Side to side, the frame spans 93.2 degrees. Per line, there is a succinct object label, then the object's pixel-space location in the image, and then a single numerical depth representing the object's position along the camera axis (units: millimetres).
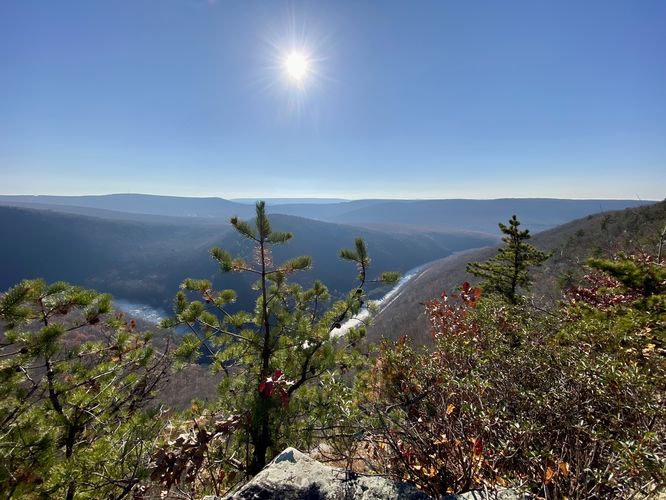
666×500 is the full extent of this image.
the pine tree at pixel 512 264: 12695
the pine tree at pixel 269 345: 4391
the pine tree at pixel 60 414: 3359
